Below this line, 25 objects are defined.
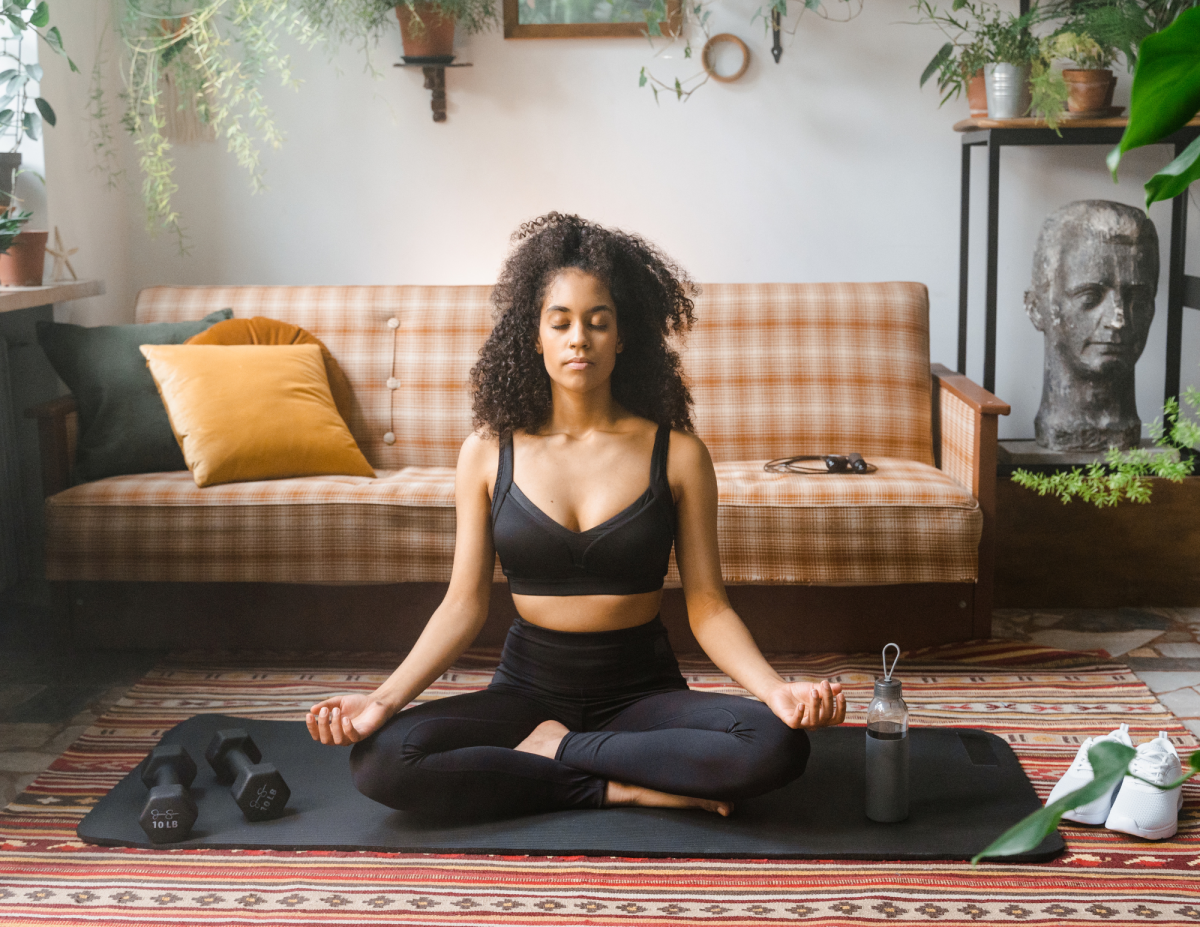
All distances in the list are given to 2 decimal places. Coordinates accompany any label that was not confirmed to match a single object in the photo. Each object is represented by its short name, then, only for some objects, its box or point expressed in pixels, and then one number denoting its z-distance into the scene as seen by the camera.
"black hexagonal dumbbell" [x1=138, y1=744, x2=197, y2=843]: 1.75
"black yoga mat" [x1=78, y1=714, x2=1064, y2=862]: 1.72
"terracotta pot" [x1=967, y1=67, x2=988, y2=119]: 3.08
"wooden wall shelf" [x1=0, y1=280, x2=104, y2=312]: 2.61
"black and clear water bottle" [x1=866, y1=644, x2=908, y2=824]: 1.75
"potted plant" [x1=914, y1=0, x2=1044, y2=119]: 2.97
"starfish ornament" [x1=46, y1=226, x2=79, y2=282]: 2.96
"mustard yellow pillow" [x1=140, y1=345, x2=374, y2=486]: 2.60
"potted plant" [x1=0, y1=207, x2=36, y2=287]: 2.72
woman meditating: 1.72
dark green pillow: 2.68
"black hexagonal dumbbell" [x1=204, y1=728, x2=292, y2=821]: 1.80
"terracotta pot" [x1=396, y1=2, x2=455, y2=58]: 3.21
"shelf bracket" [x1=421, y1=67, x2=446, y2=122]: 3.33
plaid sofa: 2.49
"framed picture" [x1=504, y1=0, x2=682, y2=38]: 3.30
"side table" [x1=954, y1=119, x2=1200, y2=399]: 2.99
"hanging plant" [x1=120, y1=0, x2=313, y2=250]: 3.19
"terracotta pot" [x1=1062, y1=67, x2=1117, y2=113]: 2.94
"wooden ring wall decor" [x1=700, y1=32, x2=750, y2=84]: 3.31
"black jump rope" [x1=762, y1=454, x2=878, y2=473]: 2.67
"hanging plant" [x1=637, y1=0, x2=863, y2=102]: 3.28
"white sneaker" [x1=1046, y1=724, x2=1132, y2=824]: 1.79
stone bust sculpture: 2.90
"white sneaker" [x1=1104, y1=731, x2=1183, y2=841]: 1.75
